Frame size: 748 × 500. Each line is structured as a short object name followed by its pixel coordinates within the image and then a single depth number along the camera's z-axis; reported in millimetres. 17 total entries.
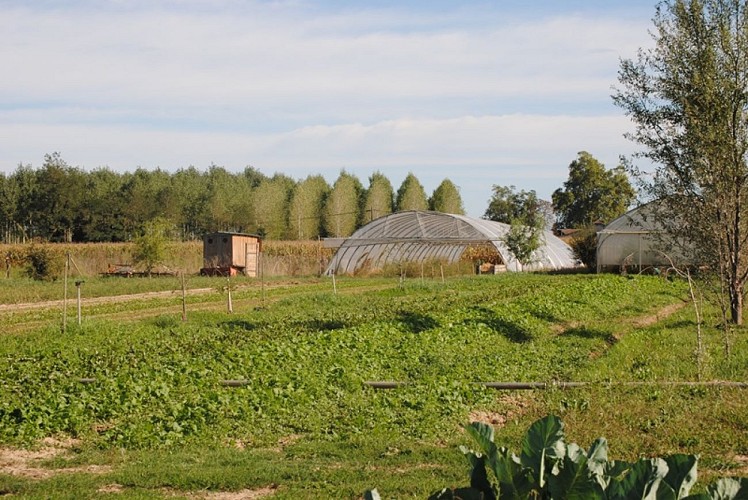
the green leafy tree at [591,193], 77562
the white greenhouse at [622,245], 43688
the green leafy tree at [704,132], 19828
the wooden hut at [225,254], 48031
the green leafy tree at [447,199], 96812
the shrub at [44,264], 39075
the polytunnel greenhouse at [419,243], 49531
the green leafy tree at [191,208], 91188
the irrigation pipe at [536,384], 12359
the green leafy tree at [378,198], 95375
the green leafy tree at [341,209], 91688
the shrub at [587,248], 49406
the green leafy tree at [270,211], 88188
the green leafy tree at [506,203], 81938
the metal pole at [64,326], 19730
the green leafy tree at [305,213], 90438
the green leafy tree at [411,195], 97500
